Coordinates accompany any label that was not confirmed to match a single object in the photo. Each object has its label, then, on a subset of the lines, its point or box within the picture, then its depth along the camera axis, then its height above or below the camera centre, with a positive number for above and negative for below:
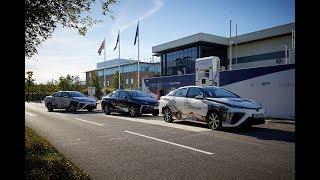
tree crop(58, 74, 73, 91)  64.65 +1.80
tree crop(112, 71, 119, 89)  65.69 +2.05
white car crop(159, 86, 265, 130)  9.91 -0.61
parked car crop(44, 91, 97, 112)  21.92 -0.80
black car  16.48 -0.69
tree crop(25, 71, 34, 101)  70.62 +2.47
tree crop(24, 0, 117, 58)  6.78 +1.92
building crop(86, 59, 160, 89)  83.50 +5.75
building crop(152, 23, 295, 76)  44.16 +7.35
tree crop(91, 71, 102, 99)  56.93 +1.86
